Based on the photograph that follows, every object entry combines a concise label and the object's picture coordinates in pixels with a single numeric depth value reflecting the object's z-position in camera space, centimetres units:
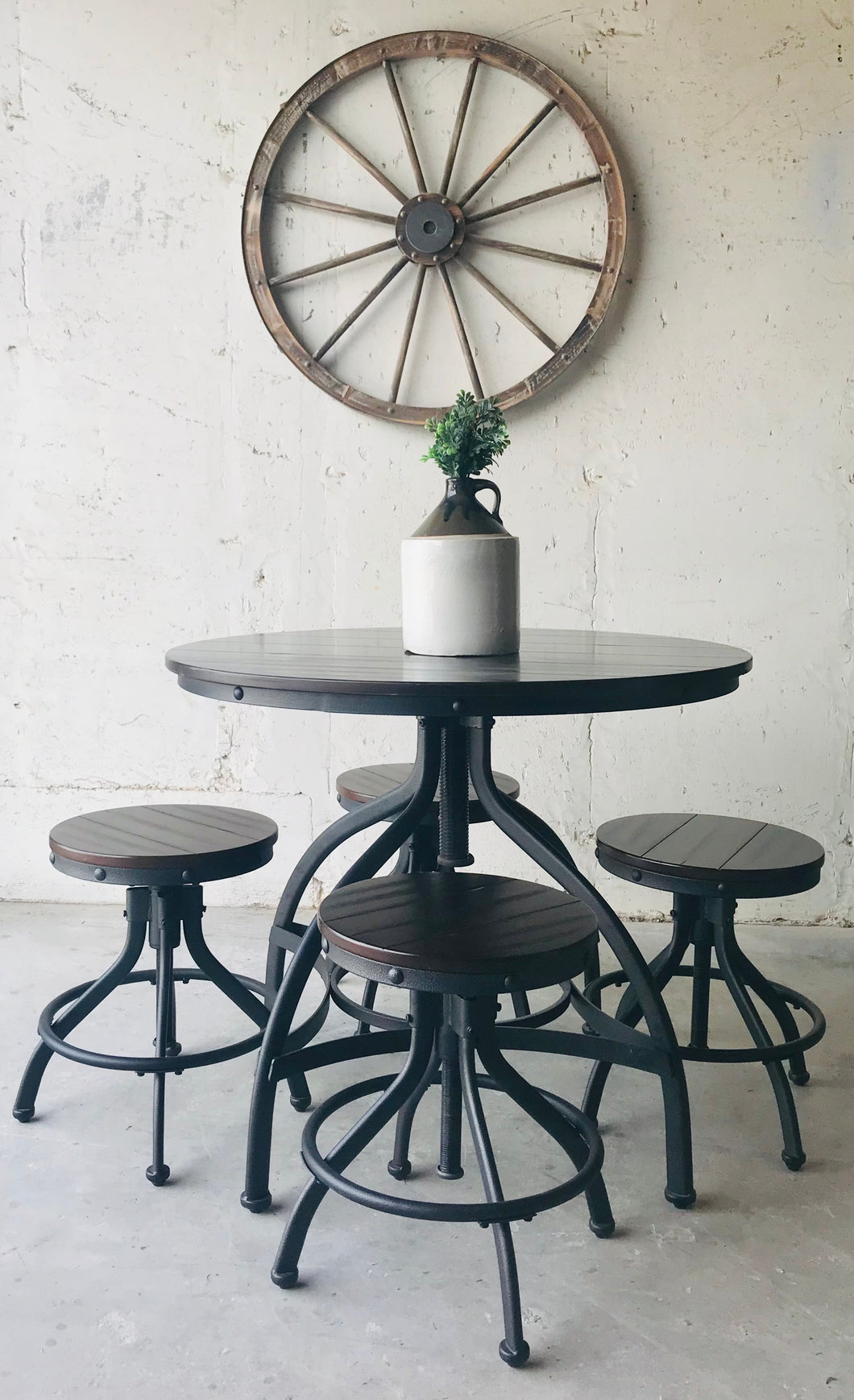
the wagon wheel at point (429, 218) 308
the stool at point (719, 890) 191
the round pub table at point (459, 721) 154
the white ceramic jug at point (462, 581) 180
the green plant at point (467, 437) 188
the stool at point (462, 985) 143
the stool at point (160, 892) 191
